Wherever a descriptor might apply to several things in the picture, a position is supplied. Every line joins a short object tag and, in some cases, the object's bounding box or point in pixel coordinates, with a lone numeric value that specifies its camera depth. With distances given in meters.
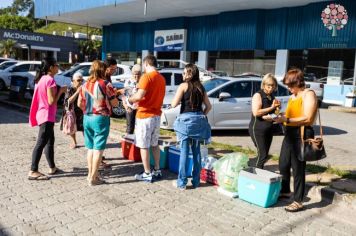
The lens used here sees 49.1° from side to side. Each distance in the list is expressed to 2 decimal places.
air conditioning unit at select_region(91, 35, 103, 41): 65.70
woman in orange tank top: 4.62
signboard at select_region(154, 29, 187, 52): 28.18
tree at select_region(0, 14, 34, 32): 84.00
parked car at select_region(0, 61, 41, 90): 17.55
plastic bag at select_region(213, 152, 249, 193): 5.47
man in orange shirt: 5.44
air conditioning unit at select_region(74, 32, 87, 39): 69.93
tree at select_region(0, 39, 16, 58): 50.66
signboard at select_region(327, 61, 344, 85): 20.08
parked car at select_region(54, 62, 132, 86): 13.20
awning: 48.38
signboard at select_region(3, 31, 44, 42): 42.97
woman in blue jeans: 5.35
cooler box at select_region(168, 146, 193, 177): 6.44
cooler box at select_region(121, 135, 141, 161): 7.02
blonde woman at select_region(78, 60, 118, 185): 5.42
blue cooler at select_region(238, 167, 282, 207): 5.01
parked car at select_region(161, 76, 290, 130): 9.56
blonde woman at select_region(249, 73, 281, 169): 5.44
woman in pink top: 5.61
